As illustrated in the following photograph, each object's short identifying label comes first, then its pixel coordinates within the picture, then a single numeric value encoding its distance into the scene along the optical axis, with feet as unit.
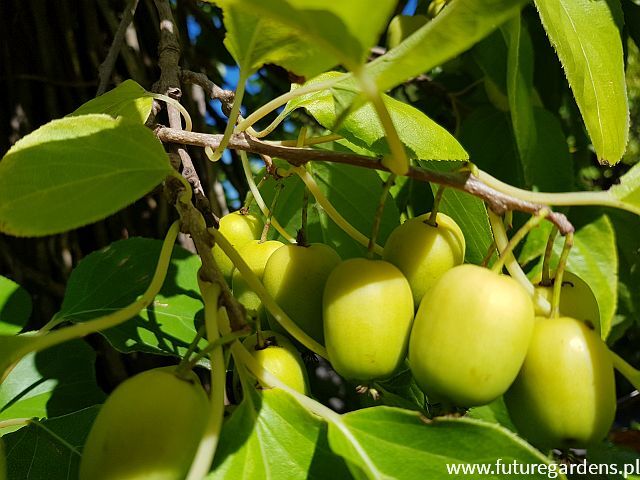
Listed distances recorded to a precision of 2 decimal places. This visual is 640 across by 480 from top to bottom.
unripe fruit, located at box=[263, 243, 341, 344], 0.53
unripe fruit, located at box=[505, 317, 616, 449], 0.41
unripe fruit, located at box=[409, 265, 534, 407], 0.40
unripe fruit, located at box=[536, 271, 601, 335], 0.47
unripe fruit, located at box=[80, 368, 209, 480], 0.38
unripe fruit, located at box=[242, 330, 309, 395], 0.49
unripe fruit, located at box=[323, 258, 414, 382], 0.45
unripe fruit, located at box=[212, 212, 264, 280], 0.69
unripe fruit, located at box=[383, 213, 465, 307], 0.50
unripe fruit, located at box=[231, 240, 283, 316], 0.59
